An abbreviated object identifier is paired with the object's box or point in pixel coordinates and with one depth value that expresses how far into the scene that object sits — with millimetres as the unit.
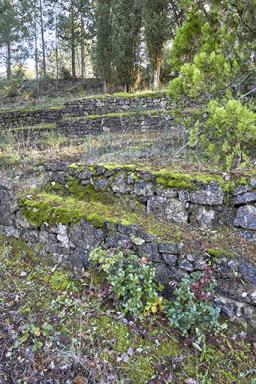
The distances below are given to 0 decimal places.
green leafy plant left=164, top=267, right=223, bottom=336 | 2199
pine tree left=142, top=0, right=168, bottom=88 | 11344
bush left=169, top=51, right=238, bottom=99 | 3303
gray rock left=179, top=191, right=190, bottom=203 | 2922
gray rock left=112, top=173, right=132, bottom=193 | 3346
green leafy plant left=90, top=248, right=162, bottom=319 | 2393
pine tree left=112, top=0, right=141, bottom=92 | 12398
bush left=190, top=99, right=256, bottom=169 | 2912
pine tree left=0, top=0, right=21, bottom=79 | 17359
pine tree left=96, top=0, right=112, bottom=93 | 13844
